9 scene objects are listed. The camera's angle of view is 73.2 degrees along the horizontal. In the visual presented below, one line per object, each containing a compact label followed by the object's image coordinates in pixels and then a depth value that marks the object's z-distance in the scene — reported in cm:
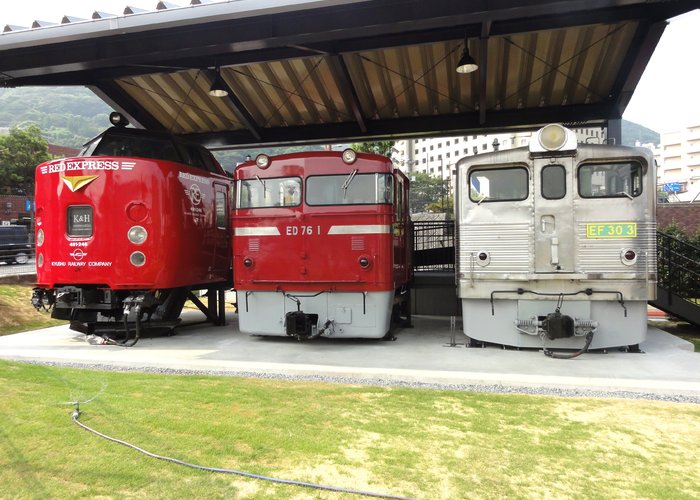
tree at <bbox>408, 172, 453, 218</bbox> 1316
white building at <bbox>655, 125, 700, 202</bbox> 9356
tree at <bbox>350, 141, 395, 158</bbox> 1482
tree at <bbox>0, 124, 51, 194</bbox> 4244
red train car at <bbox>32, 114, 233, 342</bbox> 775
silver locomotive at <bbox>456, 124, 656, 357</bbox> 670
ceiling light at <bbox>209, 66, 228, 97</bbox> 914
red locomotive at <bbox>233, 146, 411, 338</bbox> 741
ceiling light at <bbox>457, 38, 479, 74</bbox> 768
